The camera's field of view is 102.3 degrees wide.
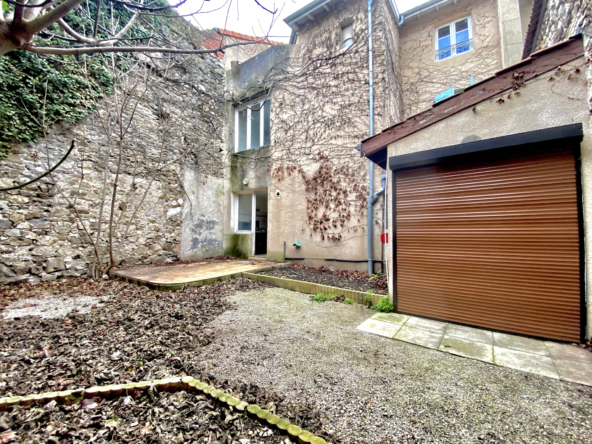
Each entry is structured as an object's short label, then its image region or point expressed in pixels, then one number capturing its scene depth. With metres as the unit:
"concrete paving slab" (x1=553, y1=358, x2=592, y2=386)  1.83
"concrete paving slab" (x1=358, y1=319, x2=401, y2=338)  2.71
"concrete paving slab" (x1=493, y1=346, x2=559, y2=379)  1.95
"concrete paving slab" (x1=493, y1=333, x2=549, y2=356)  2.28
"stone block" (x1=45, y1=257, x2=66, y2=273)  4.65
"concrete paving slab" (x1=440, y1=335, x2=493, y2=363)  2.20
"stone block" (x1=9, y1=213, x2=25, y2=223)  4.27
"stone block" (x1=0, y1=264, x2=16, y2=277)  4.15
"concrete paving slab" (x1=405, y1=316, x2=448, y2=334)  2.81
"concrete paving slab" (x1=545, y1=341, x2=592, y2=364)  2.11
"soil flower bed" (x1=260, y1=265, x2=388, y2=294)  4.25
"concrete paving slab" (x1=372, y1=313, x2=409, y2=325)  3.06
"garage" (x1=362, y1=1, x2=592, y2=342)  2.39
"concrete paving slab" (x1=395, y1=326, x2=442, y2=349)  2.47
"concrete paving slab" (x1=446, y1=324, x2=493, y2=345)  2.53
